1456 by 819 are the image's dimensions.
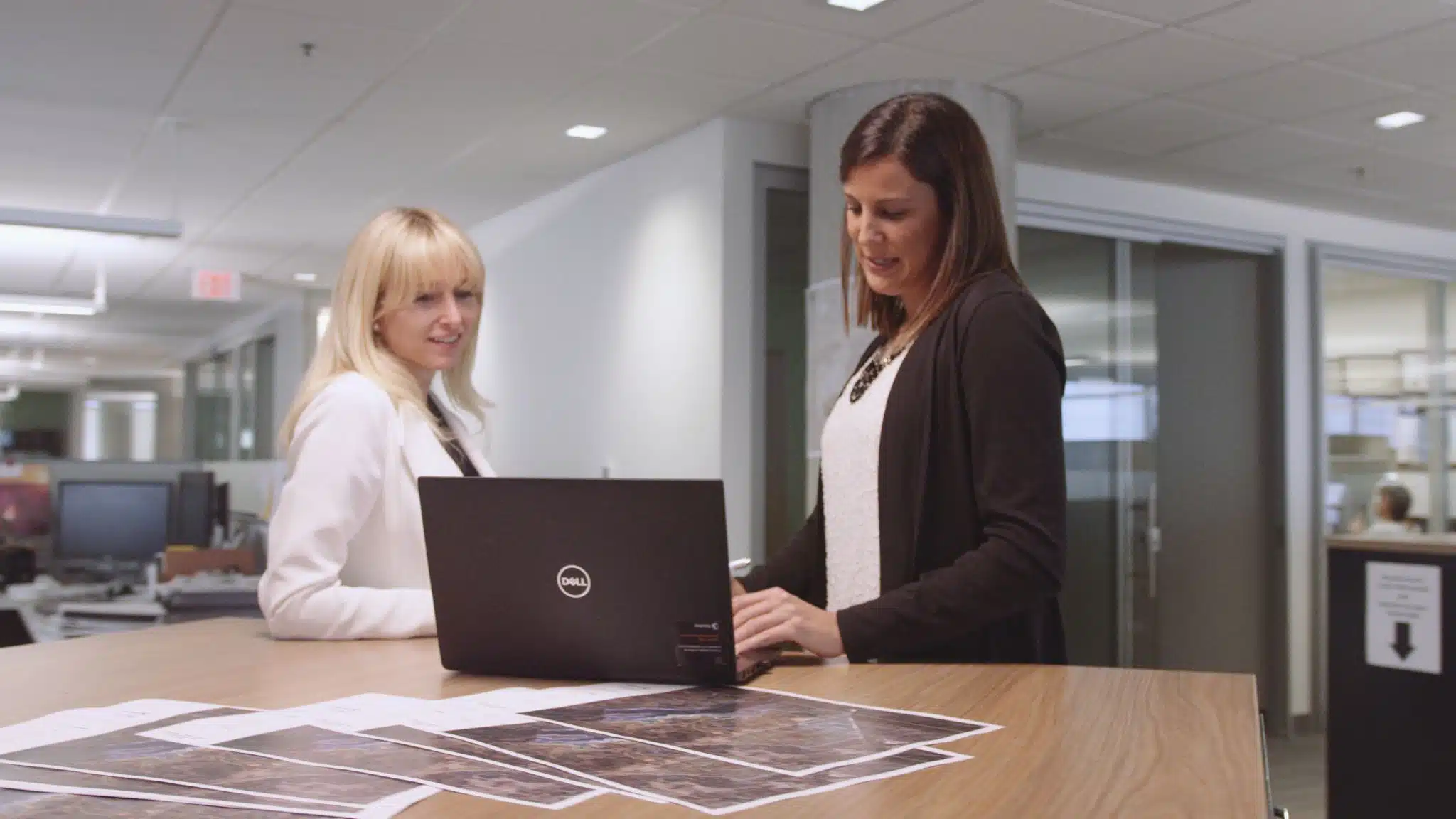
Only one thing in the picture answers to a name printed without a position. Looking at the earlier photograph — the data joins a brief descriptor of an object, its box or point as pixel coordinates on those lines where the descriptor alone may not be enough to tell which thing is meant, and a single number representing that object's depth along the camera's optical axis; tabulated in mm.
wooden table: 881
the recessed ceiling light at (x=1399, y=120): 5105
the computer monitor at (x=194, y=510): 5586
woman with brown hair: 1452
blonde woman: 1650
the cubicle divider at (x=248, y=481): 6719
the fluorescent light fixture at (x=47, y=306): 8305
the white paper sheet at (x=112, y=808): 841
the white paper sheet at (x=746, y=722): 1011
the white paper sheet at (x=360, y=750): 900
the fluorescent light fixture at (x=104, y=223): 5691
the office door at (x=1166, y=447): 6129
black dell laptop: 1315
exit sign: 8086
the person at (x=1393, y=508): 7148
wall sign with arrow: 3074
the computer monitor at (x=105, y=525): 5242
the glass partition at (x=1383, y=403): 6953
